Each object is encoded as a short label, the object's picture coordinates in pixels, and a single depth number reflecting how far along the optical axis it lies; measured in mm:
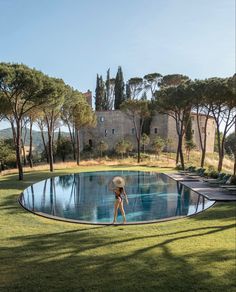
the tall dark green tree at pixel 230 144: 58656
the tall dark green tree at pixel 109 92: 55900
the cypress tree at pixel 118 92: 51031
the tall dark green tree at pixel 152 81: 50156
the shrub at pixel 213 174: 19150
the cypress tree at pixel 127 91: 52534
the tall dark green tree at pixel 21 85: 16703
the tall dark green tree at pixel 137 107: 39125
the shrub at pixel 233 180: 15876
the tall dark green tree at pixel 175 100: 26469
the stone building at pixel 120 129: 44969
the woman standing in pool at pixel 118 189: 8430
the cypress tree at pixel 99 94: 53344
